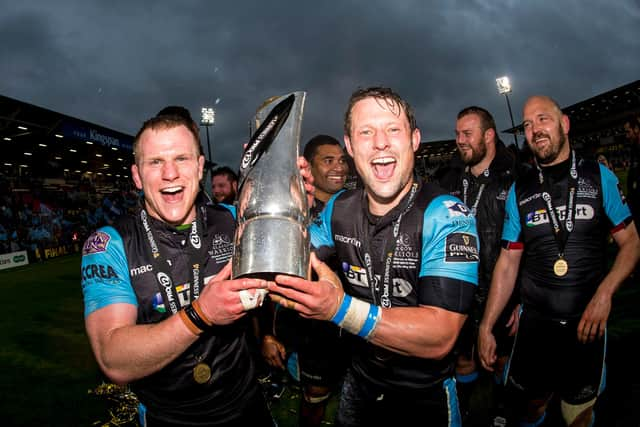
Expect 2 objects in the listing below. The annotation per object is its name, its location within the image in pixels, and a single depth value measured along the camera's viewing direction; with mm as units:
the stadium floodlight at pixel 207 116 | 28503
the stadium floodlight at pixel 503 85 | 30255
